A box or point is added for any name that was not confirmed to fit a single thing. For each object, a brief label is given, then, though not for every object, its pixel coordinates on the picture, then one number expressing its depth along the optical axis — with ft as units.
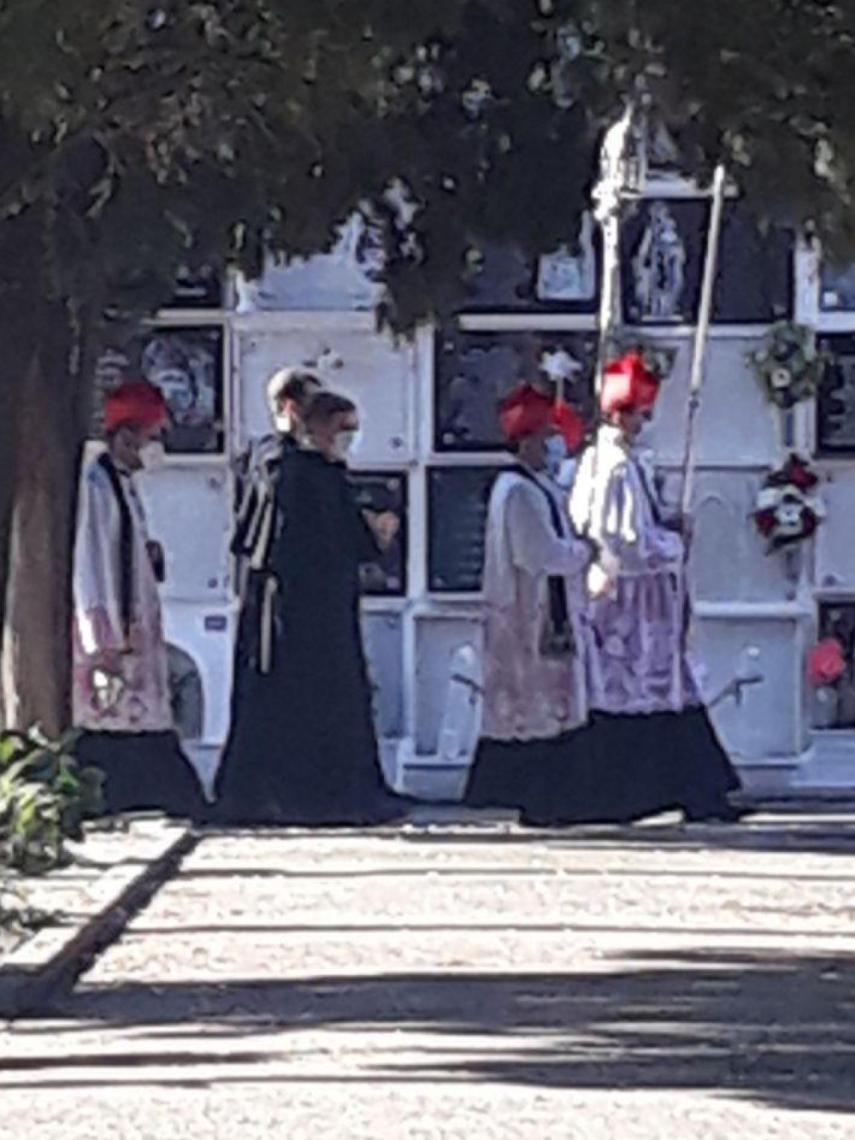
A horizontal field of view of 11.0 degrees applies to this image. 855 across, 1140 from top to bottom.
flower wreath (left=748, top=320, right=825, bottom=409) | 70.38
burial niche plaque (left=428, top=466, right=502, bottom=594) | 72.95
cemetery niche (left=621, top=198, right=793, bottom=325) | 71.15
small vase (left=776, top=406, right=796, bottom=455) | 71.87
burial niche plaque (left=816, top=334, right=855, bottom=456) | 72.23
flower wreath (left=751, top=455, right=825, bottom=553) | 71.05
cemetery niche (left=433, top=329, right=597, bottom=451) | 71.97
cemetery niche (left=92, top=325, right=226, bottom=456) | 71.97
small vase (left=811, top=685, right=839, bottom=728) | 72.95
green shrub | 48.70
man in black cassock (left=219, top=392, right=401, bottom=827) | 60.75
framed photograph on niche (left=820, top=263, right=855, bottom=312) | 71.61
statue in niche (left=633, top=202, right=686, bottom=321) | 71.36
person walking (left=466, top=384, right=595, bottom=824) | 59.67
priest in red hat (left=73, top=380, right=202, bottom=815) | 59.41
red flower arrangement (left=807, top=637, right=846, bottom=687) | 71.92
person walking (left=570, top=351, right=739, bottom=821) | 60.39
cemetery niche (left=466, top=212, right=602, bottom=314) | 71.05
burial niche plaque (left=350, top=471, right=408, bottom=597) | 72.69
